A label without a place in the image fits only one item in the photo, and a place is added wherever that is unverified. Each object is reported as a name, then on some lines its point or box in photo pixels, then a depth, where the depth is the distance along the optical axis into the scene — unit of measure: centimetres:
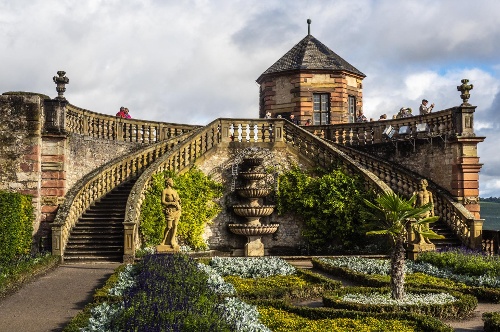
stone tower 3187
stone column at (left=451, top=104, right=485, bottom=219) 2261
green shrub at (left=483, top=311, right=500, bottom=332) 960
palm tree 1217
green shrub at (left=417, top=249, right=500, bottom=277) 1543
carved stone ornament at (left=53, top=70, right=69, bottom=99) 2129
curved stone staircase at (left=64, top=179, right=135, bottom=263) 1934
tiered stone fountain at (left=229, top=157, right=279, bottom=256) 2327
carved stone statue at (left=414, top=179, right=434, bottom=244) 1970
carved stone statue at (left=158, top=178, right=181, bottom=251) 1930
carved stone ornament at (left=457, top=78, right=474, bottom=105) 2266
